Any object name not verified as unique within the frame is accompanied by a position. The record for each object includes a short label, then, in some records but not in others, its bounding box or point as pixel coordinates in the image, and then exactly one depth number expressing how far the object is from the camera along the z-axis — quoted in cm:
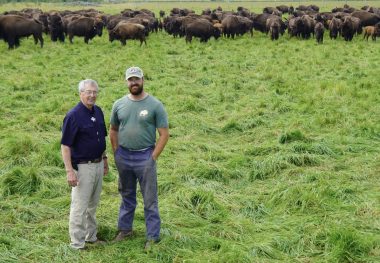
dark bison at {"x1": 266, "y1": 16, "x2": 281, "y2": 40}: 2758
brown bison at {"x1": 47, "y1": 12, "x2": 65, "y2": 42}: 2686
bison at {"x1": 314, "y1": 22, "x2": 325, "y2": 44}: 2616
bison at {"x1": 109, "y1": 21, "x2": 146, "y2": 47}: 2573
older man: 552
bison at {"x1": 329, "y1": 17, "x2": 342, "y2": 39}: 2748
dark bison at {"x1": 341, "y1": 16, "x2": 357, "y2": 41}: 2695
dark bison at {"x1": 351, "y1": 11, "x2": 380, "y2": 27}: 3159
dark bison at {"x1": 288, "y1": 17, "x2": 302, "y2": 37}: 2806
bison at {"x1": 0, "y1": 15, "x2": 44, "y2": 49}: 2372
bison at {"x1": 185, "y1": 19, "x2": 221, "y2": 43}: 2709
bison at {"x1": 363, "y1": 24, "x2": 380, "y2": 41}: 2709
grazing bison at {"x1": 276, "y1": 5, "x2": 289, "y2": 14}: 4976
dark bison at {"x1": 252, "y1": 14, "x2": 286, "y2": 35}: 3155
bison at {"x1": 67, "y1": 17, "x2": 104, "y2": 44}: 2642
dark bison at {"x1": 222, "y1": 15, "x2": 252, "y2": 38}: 2880
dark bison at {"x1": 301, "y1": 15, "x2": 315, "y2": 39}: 2789
